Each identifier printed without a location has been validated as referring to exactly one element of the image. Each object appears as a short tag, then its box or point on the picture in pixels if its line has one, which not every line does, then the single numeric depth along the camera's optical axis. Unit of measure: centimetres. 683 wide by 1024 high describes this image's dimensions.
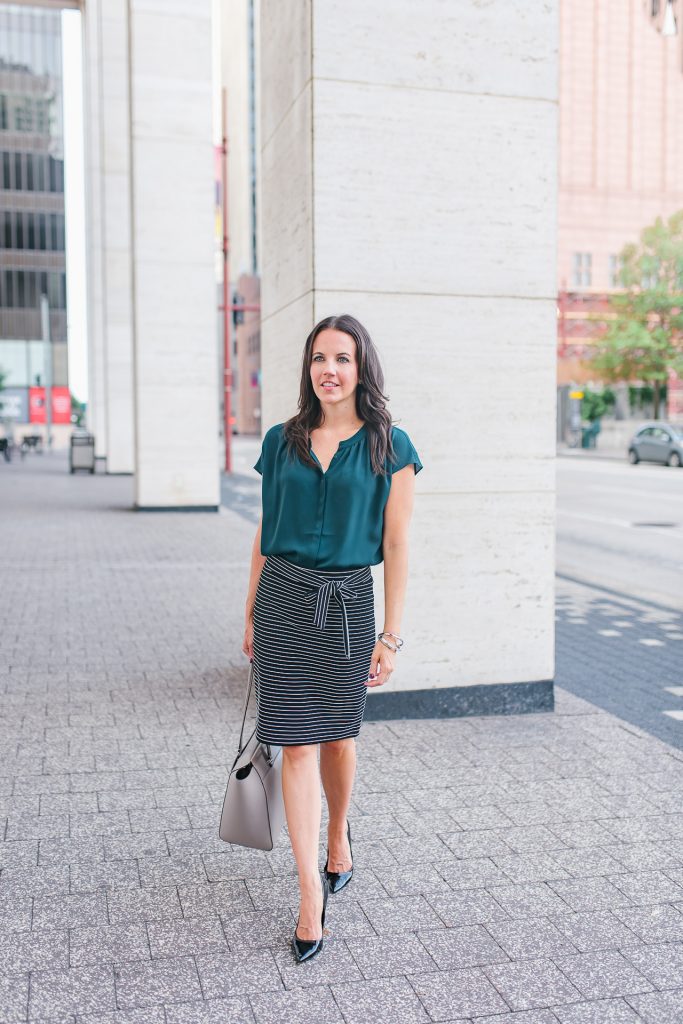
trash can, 3231
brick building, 8019
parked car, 3903
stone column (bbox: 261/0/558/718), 600
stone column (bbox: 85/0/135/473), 2833
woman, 353
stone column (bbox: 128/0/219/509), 1920
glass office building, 8500
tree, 5909
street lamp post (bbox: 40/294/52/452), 6178
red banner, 8538
